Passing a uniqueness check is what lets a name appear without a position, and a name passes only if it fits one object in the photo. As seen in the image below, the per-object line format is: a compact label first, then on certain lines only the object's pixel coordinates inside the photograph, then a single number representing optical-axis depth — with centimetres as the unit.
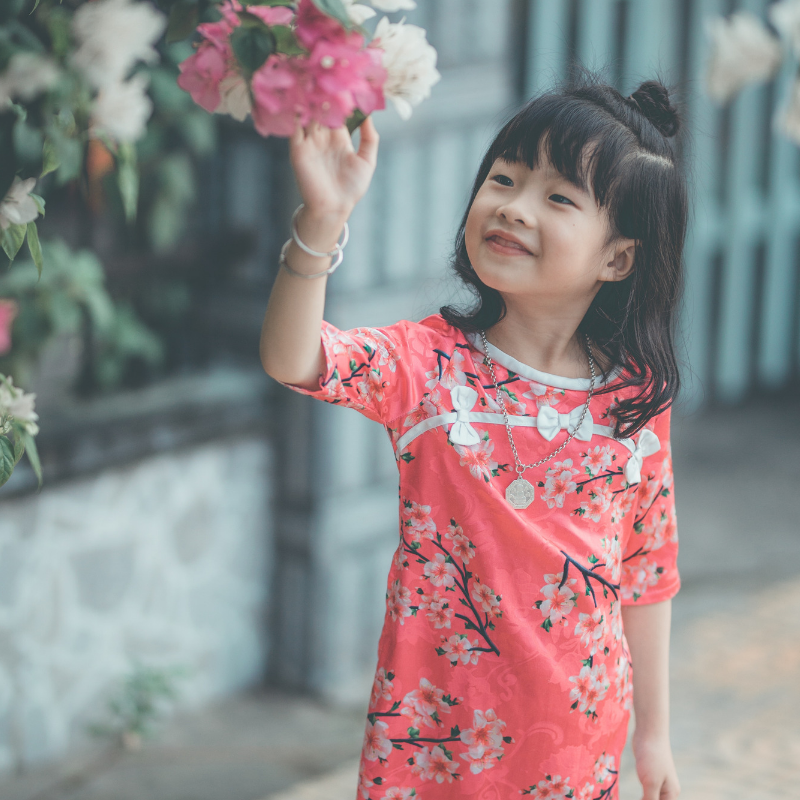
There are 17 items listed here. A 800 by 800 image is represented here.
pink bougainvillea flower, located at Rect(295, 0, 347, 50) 243
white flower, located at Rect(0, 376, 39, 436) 261
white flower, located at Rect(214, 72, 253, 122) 247
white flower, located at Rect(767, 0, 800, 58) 287
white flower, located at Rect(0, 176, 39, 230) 256
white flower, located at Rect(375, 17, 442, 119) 248
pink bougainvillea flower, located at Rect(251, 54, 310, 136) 243
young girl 264
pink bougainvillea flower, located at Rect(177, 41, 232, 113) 246
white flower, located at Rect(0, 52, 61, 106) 251
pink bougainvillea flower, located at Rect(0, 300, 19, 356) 312
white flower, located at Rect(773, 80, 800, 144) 286
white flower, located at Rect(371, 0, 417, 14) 248
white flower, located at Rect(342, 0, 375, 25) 247
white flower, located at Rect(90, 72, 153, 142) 265
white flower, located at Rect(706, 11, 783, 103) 292
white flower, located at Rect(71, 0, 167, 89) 254
